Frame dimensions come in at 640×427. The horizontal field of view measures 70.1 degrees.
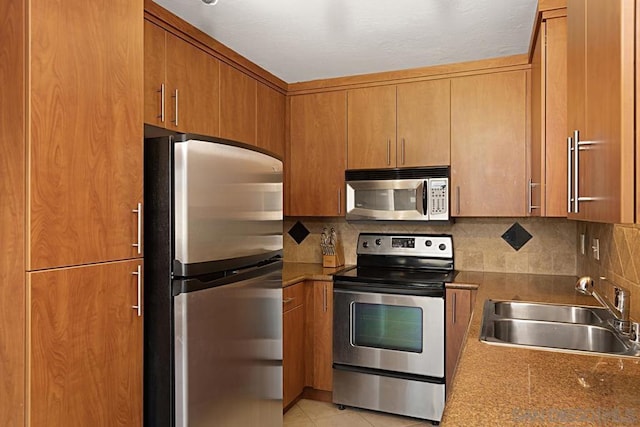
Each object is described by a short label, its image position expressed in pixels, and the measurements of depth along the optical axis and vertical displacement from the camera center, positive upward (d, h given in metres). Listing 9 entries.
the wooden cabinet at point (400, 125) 3.03 +0.60
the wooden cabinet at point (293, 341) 2.80 -0.81
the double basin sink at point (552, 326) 1.64 -0.45
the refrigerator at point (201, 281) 1.66 -0.26
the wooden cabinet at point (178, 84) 2.08 +0.64
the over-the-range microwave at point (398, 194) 2.99 +0.13
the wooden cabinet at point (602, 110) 0.73 +0.20
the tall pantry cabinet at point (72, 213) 1.28 +0.00
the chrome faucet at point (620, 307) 1.47 -0.35
